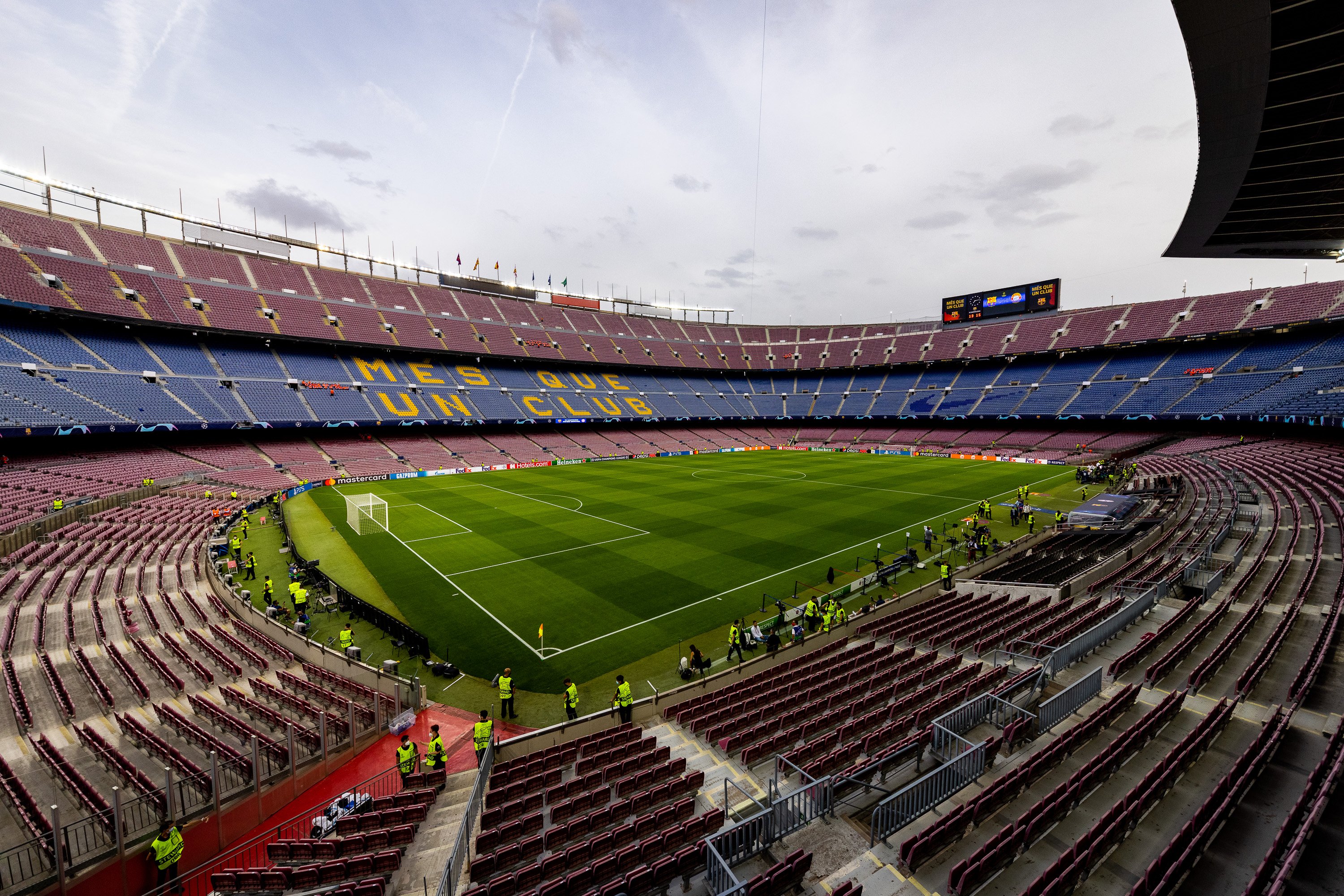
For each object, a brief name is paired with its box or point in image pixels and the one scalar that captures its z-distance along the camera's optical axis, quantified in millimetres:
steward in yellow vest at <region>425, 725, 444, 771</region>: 9797
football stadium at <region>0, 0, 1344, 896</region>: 6836
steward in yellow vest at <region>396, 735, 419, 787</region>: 9969
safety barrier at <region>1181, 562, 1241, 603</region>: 13469
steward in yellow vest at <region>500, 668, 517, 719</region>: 12555
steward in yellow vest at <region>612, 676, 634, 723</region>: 11695
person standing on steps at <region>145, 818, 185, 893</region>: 7387
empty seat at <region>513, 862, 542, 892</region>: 6660
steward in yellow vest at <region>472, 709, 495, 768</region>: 10586
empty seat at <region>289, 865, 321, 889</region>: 6867
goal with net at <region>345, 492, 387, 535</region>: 29984
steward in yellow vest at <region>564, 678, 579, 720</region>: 12180
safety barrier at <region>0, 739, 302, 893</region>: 7000
